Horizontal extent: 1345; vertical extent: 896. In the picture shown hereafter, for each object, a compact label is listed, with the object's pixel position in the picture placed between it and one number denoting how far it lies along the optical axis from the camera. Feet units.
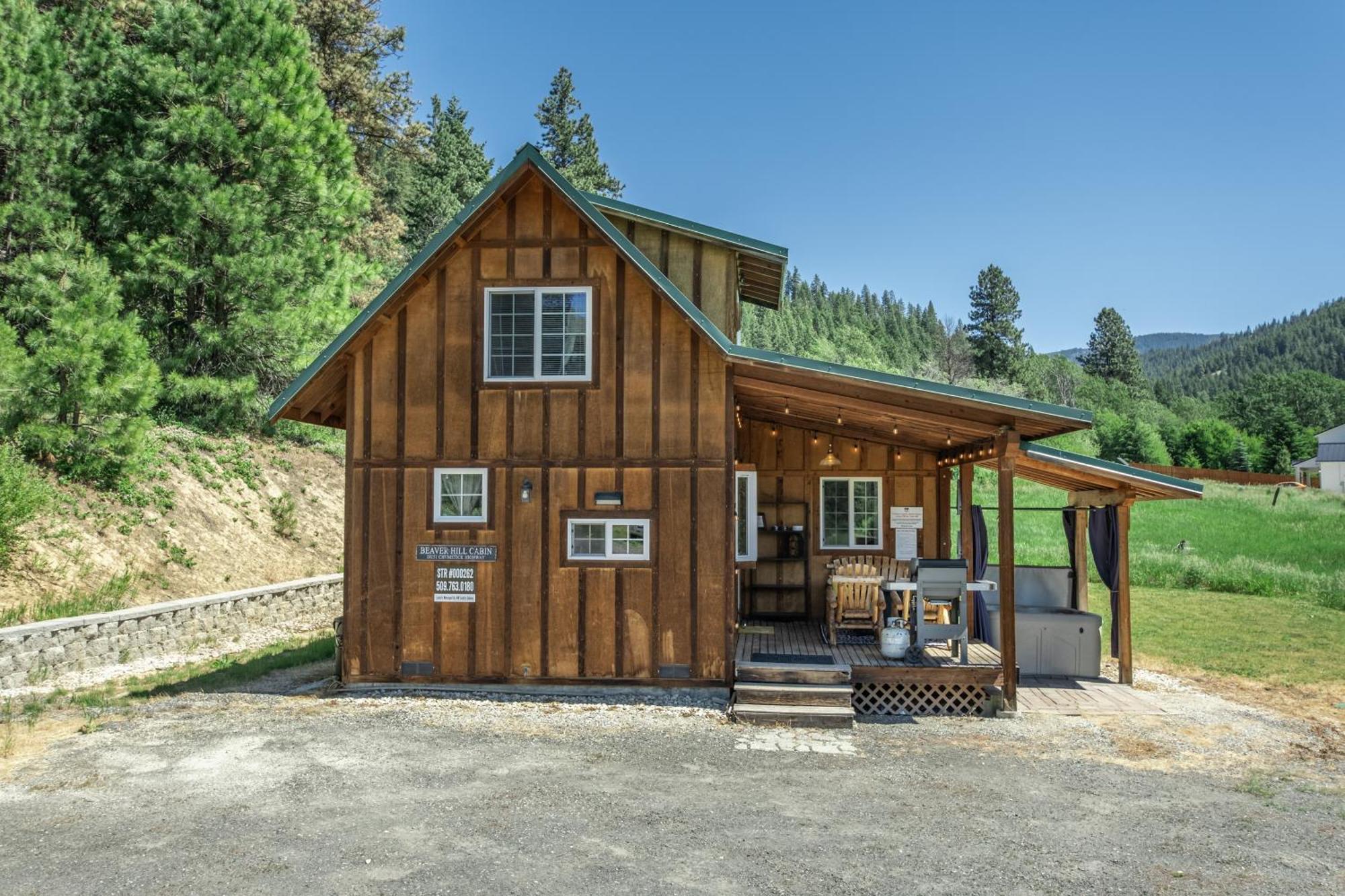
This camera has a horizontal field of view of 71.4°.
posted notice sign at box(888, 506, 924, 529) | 45.21
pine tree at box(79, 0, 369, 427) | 67.56
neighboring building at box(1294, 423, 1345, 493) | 217.97
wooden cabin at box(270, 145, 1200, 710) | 34.06
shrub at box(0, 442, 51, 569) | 43.09
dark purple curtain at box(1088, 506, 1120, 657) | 38.37
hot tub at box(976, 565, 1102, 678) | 38.65
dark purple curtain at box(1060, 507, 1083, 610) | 41.65
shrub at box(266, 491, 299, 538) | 65.05
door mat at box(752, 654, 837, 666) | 34.04
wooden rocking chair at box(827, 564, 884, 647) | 40.16
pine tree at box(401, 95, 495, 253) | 128.06
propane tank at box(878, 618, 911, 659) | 34.40
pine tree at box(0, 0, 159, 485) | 51.60
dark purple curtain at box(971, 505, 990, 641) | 40.32
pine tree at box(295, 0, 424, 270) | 100.48
